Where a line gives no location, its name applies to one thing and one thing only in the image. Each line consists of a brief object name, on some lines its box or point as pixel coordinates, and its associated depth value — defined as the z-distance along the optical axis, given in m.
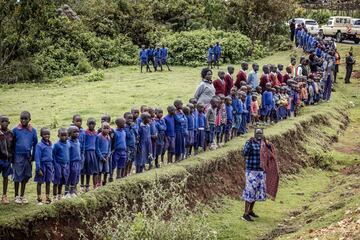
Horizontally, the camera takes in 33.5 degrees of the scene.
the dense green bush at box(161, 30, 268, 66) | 33.00
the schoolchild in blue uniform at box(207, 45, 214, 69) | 30.62
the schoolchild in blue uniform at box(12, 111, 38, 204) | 10.40
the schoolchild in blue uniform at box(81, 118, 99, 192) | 11.43
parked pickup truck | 40.12
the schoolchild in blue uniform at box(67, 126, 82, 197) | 10.88
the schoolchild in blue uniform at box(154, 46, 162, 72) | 29.99
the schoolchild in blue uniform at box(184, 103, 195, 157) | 13.99
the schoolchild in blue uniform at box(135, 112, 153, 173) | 12.59
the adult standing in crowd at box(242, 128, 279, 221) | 12.51
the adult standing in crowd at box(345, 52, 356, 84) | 27.97
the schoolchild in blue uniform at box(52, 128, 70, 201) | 10.65
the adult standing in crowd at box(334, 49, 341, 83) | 27.35
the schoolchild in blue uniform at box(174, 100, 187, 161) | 13.62
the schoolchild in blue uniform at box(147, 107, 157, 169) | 12.82
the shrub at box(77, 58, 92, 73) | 31.72
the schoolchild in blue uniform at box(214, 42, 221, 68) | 30.89
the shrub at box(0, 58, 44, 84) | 29.66
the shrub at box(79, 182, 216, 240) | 8.43
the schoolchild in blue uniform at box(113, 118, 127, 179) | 11.95
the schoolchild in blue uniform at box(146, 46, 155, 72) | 29.91
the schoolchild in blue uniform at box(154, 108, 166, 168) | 13.16
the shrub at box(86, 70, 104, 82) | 28.64
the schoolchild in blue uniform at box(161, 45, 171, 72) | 30.30
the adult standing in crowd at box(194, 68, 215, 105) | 15.44
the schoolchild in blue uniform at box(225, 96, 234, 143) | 15.49
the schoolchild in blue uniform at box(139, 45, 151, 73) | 29.91
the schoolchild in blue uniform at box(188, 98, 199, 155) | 14.21
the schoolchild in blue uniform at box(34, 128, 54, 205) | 10.36
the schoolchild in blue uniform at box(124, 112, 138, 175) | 12.25
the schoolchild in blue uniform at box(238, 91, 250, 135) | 16.22
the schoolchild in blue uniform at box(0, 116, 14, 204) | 10.19
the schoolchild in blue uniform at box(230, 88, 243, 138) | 15.97
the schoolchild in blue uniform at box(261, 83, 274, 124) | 18.02
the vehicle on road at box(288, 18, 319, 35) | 41.34
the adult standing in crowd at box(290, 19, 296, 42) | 39.03
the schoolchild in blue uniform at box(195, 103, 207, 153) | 14.39
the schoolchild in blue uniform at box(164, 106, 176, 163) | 13.47
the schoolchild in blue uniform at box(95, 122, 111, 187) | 11.53
